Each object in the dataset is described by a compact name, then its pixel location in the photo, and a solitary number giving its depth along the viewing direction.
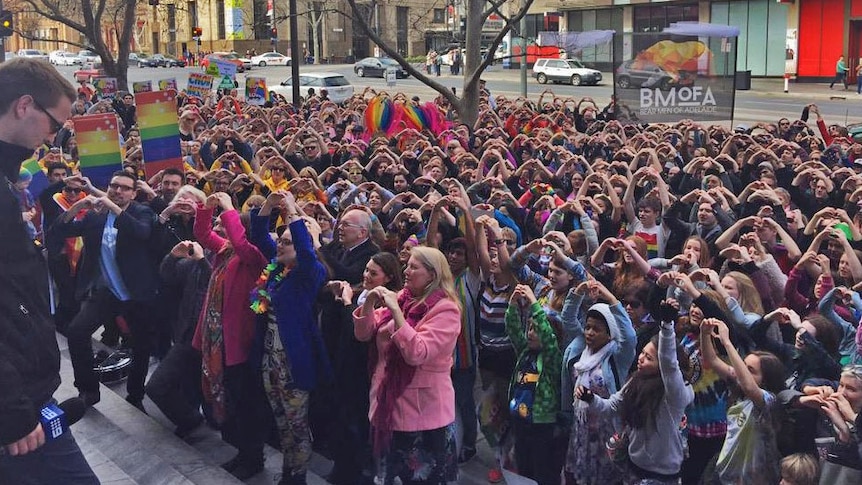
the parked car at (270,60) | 66.37
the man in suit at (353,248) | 6.02
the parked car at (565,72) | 44.81
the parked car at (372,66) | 54.99
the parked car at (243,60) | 61.88
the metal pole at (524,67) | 24.19
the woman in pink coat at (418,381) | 4.82
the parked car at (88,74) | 30.39
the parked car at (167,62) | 71.50
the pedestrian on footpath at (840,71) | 38.81
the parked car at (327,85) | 35.35
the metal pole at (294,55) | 21.58
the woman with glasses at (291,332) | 5.36
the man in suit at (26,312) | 3.06
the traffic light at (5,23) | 18.58
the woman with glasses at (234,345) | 5.69
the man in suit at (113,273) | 6.61
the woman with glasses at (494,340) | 5.68
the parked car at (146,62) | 71.50
